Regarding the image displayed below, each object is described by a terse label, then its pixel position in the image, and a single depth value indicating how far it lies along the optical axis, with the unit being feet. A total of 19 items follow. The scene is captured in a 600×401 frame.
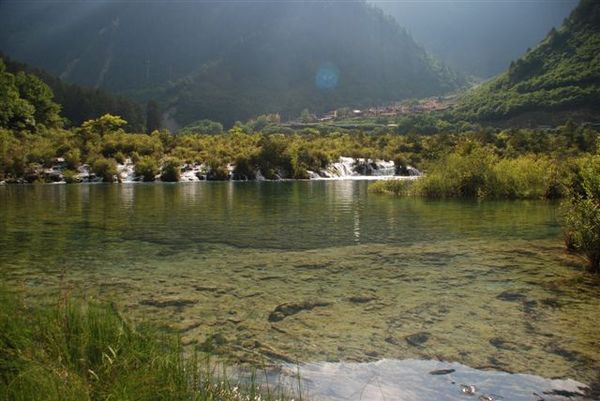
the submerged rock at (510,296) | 30.99
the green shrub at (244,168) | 227.40
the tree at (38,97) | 308.60
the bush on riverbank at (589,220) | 38.24
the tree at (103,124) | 278.67
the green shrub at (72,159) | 209.67
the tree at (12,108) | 261.44
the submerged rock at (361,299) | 31.07
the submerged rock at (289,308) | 28.09
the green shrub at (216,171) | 220.64
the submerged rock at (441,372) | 20.68
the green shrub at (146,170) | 211.00
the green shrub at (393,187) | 123.13
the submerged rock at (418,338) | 24.23
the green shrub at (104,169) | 204.32
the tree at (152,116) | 478.18
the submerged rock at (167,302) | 29.84
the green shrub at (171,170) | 211.82
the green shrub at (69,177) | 197.67
